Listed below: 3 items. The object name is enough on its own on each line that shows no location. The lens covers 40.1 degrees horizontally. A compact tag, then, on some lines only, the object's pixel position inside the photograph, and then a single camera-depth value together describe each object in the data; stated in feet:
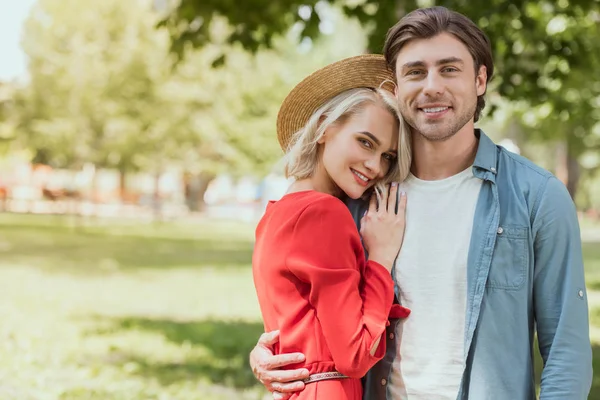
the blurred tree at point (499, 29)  26.04
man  8.43
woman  8.77
